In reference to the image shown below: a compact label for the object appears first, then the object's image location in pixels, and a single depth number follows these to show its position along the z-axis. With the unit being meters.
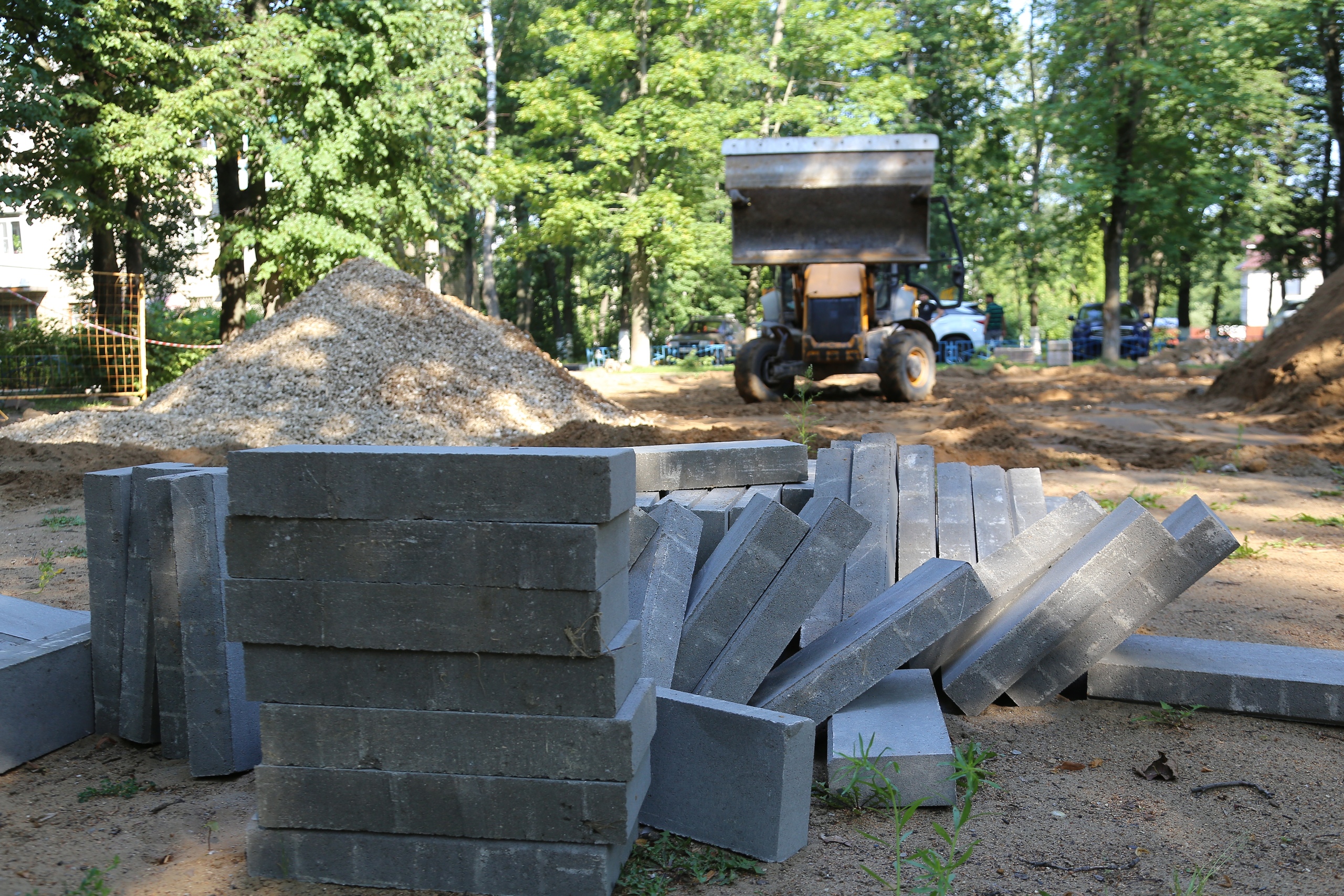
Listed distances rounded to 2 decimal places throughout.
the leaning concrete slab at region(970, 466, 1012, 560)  4.95
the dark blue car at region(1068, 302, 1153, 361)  28.64
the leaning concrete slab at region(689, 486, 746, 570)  4.30
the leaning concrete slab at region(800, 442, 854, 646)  4.20
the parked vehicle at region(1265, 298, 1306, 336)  27.25
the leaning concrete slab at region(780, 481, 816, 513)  4.94
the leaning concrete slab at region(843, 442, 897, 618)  4.49
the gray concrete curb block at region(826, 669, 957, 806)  3.11
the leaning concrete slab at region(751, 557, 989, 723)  3.39
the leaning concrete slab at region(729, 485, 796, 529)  4.42
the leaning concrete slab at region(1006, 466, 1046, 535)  5.29
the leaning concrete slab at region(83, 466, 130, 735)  3.62
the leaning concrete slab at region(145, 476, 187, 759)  3.47
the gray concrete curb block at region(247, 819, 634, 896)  2.60
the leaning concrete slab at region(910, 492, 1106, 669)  4.16
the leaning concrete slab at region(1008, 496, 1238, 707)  3.60
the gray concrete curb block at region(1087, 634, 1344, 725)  3.72
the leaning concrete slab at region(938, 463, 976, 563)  4.89
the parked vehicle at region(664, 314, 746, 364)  32.44
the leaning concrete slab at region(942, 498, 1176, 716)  3.66
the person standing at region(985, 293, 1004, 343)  34.56
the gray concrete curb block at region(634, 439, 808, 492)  4.99
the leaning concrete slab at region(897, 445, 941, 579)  4.88
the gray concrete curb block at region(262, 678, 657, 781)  2.56
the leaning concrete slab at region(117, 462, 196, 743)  3.60
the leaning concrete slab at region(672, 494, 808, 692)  3.44
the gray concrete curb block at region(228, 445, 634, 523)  2.46
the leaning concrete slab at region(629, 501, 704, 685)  3.40
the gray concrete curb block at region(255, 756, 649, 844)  2.58
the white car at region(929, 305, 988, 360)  27.52
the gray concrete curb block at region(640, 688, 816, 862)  2.83
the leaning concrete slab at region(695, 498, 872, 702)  3.42
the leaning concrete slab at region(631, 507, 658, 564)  3.80
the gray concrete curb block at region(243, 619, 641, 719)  2.54
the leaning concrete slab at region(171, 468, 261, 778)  3.39
